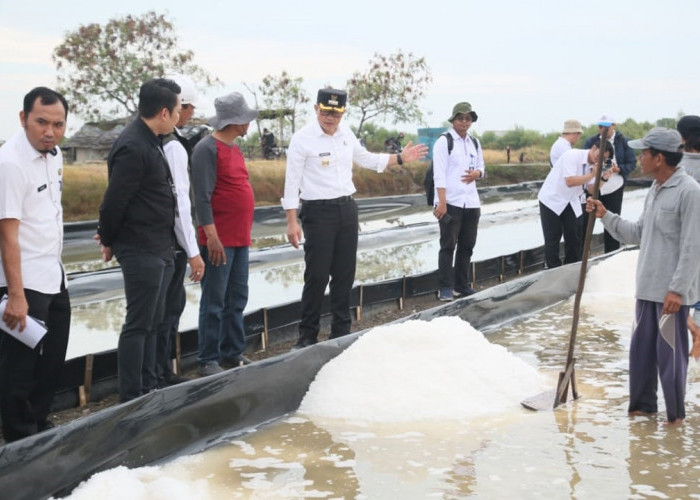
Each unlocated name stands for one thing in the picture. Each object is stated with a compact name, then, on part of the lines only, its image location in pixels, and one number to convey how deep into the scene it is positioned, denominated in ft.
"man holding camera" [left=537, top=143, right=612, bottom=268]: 23.07
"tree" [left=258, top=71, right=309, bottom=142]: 80.28
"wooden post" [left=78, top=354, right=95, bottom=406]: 12.87
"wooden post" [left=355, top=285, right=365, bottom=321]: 19.56
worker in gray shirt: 11.80
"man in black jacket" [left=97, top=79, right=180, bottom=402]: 11.40
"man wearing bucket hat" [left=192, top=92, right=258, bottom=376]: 14.06
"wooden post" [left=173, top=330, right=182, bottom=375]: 14.70
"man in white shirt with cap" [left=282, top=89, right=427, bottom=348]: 15.84
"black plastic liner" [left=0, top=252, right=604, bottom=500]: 8.98
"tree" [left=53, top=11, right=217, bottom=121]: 72.49
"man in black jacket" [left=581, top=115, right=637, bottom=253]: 24.89
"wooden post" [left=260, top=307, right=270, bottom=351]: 16.72
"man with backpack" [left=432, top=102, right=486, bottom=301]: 20.84
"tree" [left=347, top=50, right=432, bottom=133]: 87.35
